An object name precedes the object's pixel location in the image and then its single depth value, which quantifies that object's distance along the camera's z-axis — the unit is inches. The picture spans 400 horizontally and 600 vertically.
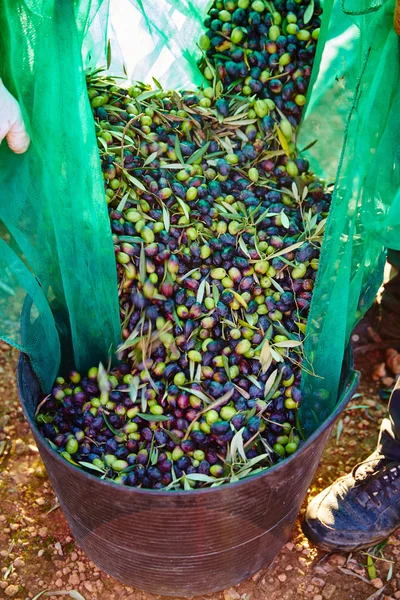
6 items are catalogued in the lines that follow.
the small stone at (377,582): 82.7
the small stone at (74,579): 82.7
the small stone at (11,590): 81.0
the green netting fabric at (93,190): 62.3
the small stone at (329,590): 81.9
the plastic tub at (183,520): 61.3
